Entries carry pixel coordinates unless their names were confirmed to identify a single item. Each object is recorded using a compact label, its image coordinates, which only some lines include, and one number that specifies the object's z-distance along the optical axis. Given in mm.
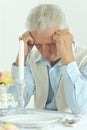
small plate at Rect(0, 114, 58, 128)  1183
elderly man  1472
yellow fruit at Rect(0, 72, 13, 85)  1281
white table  1201
